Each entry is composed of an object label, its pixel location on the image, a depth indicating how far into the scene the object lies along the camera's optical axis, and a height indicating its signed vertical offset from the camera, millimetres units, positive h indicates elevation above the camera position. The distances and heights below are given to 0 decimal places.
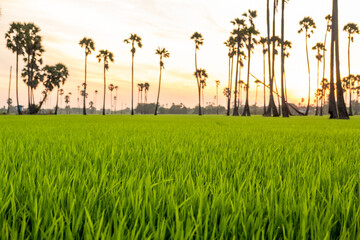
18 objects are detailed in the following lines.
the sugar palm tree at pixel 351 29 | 55312 +18073
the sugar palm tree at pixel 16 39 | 48625 +13889
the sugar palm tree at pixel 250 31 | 45094 +15056
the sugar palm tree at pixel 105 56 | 70812 +15603
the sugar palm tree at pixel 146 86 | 134875 +14941
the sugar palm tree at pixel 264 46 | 61444 +16945
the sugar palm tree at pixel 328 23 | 55556 +19827
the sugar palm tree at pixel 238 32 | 50584 +15822
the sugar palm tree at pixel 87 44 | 63188 +16641
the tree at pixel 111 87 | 152875 +16170
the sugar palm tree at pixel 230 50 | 56878 +15580
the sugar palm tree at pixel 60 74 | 63772 +9898
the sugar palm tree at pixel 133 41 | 65188 +18017
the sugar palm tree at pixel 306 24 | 55969 +19235
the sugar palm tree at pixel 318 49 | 70500 +17847
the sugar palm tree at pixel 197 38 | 66500 +19204
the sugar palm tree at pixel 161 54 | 73875 +16795
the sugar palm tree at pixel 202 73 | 87062 +13841
